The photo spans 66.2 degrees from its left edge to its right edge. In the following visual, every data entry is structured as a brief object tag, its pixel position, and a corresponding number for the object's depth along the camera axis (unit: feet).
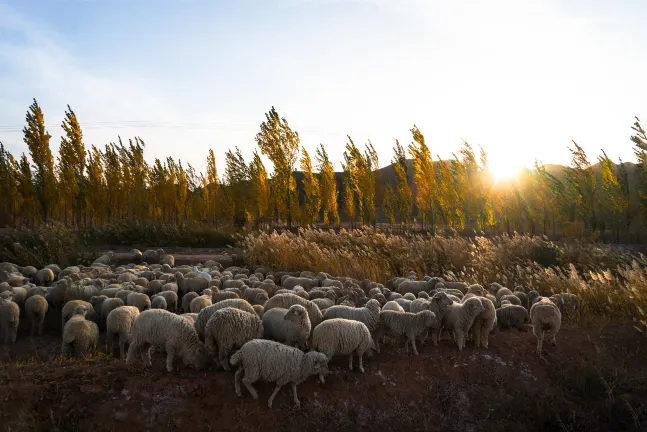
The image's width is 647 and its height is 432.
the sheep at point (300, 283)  37.37
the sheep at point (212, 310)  22.12
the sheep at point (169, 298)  32.65
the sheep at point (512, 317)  28.58
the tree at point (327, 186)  126.62
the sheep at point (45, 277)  43.37
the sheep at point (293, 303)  24.47
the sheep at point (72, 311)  29.73
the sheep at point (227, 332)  20.58
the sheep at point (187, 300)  31.83
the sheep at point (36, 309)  32.07
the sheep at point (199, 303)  27.99
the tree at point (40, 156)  107.55
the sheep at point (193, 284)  36.63
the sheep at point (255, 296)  29.32
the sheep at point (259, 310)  24.82
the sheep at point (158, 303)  30.06
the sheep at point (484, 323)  24.64
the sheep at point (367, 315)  23.73
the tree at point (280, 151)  115.34
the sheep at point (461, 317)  24.04
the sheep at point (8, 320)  29.63
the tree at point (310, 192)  123.75
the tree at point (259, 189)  121.19
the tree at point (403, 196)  128.26
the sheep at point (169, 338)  20.68
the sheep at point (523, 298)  33.19
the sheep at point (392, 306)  26.02
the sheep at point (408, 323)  23.66
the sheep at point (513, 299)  30.83
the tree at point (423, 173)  119.24
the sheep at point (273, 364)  18.85
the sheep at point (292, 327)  21.25
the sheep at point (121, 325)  25.36
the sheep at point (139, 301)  30.17
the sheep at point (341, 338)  21.03
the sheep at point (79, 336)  25.35
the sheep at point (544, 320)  24.73
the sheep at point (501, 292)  33.49
